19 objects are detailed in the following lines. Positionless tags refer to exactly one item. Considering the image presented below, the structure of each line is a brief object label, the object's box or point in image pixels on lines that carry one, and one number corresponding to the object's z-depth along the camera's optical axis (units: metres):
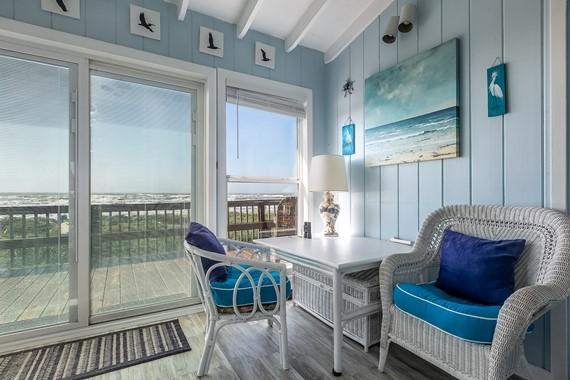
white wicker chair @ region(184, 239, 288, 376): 1.59
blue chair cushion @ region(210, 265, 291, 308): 1.62
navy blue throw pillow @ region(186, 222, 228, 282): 1.66
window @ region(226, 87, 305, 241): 2.70
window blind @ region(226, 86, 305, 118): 2.67
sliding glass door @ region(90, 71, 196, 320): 2.22
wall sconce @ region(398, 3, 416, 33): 2.14
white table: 1.65
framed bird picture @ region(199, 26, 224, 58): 2.43
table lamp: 2.47
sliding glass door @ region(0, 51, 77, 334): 1.92
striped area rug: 1.65
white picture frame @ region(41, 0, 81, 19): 1.91
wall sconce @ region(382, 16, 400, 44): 2.27
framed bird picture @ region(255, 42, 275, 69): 2.69
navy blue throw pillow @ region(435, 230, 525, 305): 1.39
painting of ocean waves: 1.97
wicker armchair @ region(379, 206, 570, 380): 1.14
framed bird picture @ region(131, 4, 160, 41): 2.17
